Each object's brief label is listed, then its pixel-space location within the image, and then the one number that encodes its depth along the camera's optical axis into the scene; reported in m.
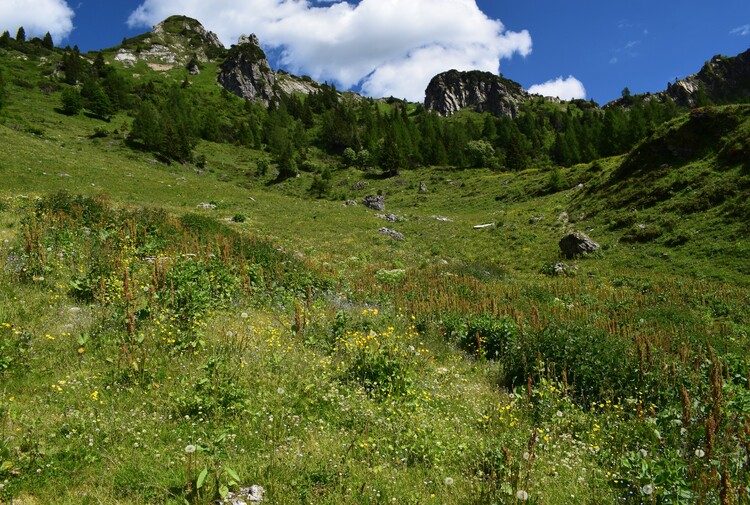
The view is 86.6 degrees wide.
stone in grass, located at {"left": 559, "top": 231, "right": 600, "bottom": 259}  27.53
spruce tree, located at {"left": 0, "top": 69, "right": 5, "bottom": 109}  59.79
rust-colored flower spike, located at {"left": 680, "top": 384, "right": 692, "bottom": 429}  4.16
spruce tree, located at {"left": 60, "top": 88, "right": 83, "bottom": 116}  75.50
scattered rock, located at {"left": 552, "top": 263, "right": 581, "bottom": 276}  24.14
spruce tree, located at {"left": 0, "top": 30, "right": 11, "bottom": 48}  123.00
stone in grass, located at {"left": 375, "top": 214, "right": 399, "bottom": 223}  44.40
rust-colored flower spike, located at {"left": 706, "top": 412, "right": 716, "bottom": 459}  3.41
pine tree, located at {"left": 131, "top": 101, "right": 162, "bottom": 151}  62.25
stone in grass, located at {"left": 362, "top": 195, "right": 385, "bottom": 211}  57.25
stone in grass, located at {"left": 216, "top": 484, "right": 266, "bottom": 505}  3.87
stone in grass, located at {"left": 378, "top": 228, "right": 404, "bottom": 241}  34.15
